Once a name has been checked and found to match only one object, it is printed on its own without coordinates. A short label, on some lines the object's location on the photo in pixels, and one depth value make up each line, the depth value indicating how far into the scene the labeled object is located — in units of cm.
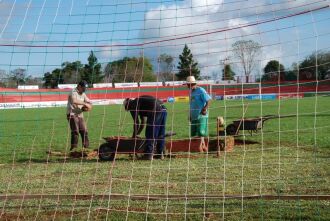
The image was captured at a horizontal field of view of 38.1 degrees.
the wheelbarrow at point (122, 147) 895
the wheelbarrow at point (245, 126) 1147
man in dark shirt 902
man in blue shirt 992
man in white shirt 1113
